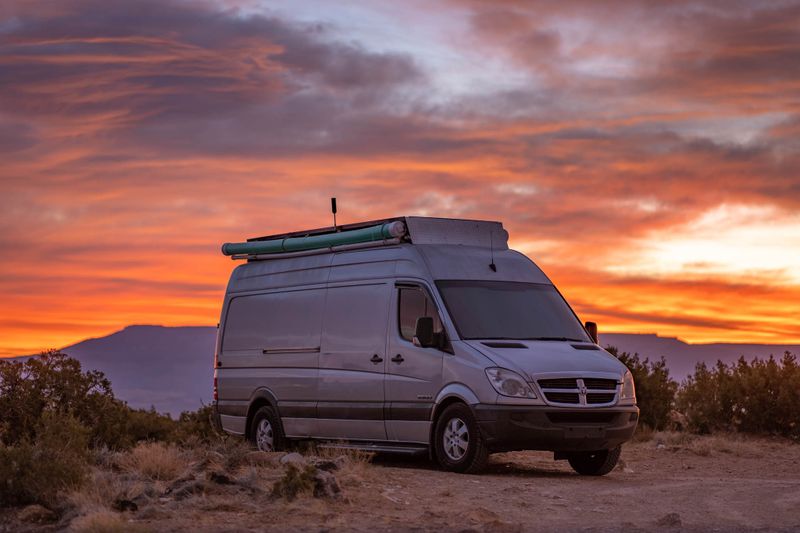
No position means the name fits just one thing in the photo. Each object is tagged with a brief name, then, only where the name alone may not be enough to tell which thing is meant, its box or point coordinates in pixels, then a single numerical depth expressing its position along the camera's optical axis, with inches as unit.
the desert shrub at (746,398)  870.4
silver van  571.5
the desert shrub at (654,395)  924.0
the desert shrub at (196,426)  863.7
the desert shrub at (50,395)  760.3
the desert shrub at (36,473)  454.0
